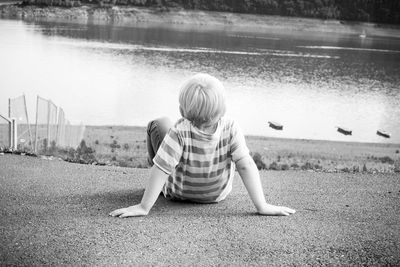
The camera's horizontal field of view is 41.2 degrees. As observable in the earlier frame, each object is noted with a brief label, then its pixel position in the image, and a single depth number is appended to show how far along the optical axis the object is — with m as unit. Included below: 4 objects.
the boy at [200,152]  3.99
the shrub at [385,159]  19.39
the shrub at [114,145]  21.48
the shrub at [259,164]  9.26
